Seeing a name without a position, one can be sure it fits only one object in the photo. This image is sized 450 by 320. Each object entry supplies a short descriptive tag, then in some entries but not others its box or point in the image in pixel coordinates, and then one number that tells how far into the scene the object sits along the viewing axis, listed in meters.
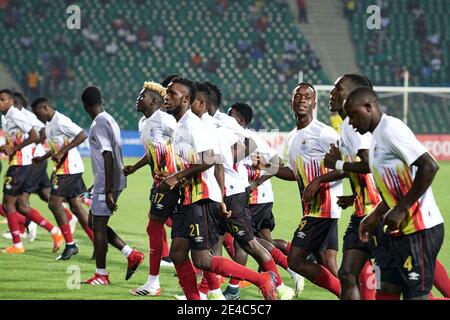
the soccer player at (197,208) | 15.34
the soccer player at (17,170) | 24.69
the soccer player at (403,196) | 11.45
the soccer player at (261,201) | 18.62
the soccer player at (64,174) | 23.33
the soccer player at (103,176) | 19.22
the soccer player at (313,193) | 15.52
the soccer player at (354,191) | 13.76
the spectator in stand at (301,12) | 72.31
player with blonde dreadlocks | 18.31
